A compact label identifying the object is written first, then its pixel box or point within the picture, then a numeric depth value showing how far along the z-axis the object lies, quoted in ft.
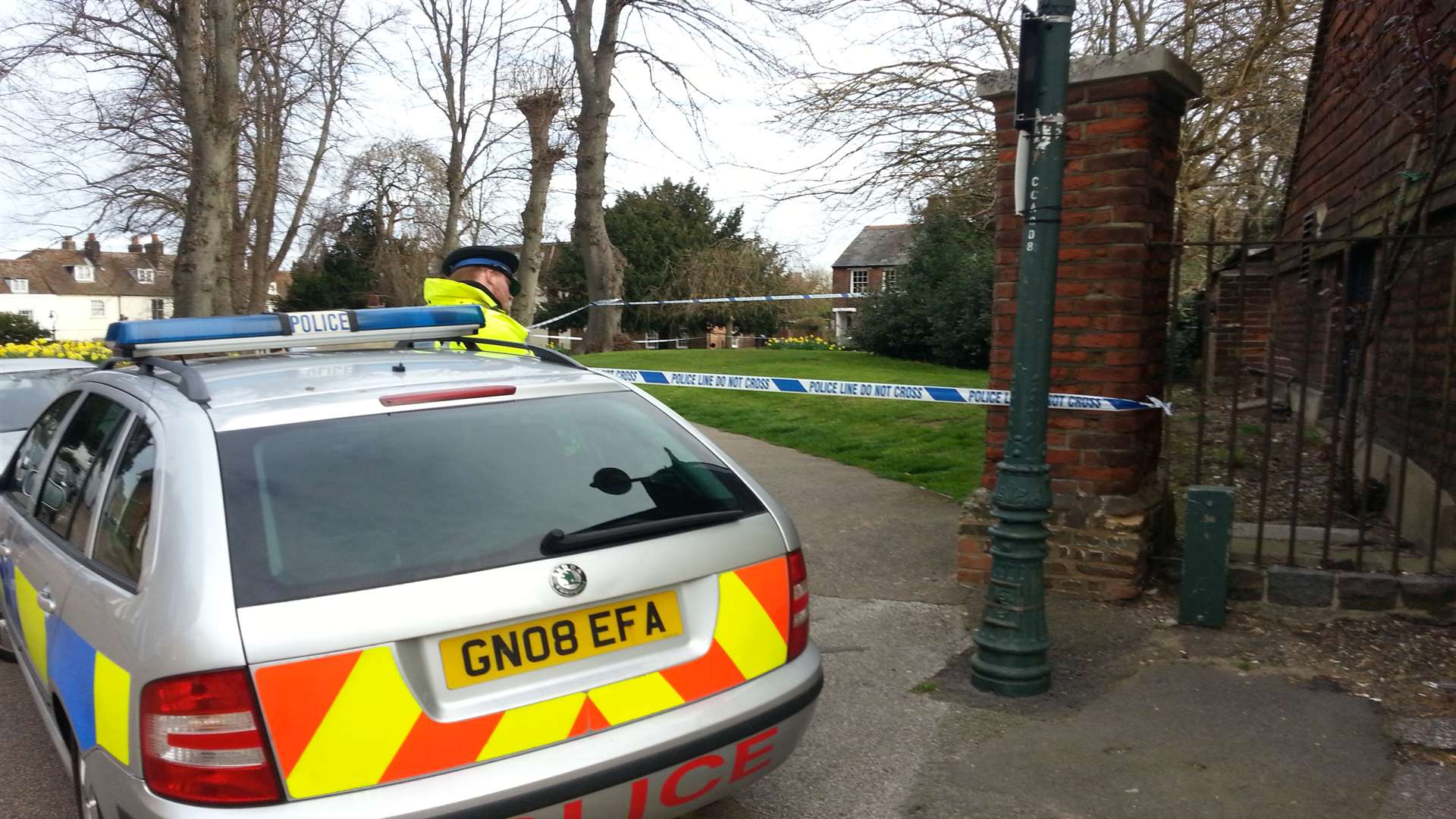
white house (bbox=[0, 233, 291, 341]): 237.45
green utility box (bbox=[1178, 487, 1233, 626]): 15.62
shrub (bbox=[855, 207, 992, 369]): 65.98
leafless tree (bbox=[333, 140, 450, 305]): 112.27
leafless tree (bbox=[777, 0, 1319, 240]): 45.01
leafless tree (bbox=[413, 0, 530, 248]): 92.32
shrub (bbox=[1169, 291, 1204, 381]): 61.40
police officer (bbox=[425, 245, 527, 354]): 16.52
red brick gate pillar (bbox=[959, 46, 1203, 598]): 16.39
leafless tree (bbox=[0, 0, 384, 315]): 42.04
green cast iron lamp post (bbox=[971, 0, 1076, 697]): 13.28
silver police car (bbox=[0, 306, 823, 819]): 7.25
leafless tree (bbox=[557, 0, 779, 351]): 65.16
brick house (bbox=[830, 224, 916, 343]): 188.44
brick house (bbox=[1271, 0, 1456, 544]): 19.61
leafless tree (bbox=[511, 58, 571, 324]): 75.97
